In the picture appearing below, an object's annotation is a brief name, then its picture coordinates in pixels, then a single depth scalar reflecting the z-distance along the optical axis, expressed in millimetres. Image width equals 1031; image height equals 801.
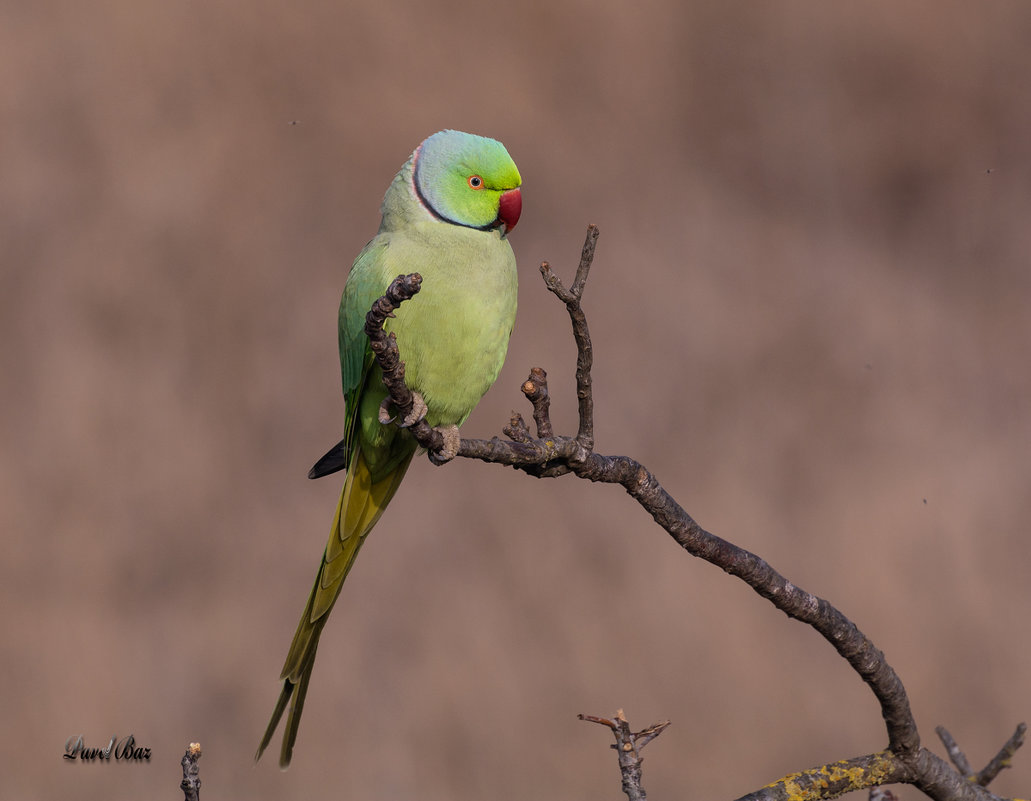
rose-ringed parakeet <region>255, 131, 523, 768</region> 11642
